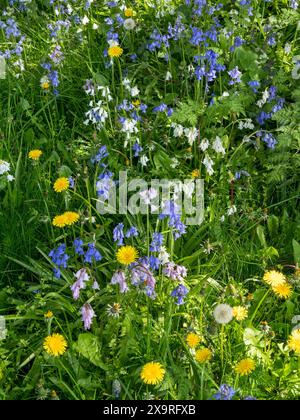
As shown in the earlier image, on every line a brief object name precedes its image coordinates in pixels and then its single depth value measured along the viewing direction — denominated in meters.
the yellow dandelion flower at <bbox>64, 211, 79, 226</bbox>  2.84
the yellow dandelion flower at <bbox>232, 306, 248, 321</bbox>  2.55
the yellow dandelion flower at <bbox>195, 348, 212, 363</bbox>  2.41
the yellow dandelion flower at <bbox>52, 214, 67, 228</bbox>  2.85
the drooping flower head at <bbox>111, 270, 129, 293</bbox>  2.46
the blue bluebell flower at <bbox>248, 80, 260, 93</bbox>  3.68
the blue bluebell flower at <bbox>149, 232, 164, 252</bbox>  2.74
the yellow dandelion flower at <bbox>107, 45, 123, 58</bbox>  3.76
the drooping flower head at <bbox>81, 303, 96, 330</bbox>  2.45
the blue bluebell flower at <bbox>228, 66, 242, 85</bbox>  3.65
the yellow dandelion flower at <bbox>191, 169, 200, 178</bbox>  3.29
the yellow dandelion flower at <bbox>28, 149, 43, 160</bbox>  3.26
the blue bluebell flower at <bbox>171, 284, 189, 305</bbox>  2.64
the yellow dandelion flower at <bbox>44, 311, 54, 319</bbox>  2.55
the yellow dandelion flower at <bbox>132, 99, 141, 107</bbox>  3.58
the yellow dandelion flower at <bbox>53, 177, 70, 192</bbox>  3.03
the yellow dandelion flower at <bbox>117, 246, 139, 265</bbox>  2.61
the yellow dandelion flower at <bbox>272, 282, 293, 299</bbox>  2.65
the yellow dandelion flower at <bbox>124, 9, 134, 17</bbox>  4.31
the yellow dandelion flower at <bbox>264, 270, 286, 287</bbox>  2.70
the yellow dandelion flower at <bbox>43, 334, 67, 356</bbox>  2.48
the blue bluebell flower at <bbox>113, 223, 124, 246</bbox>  2.80
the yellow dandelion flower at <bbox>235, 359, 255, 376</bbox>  2.38
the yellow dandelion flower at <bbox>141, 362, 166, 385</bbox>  2.38
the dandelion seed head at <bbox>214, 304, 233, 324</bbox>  2.40
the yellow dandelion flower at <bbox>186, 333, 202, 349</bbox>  2.47
